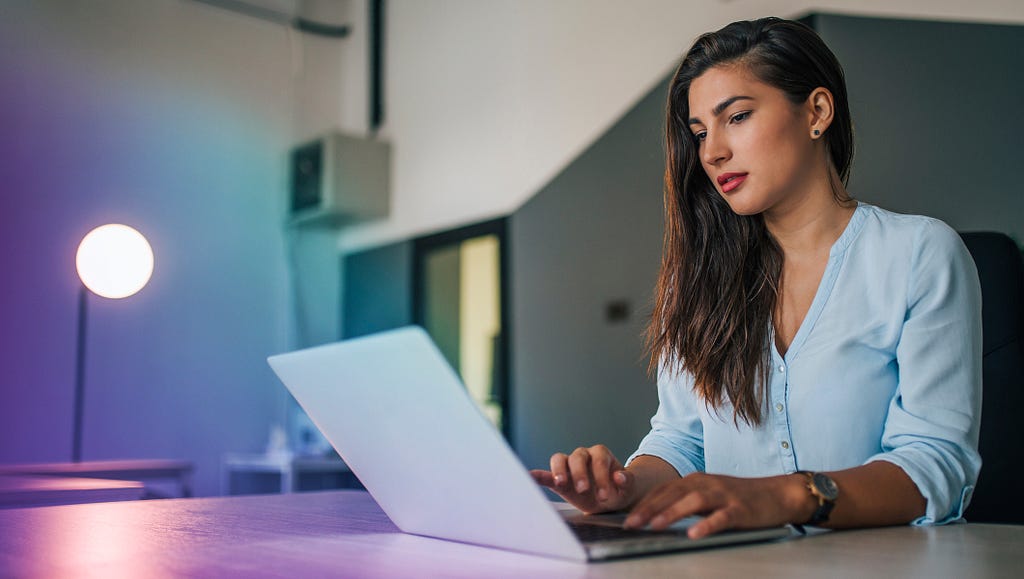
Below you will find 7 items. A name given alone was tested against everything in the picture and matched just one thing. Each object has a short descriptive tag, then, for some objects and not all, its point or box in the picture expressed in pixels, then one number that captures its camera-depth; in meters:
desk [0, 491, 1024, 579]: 0.68
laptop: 0.68
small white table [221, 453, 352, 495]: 4.45
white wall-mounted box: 5.05
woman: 1.08
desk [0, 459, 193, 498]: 2.87
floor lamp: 3.62
